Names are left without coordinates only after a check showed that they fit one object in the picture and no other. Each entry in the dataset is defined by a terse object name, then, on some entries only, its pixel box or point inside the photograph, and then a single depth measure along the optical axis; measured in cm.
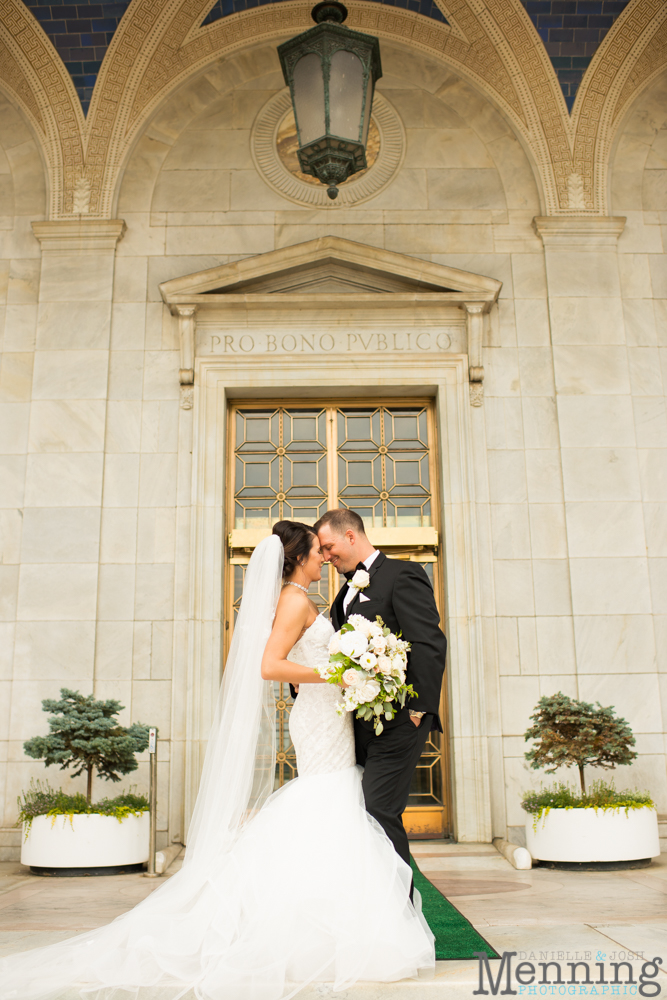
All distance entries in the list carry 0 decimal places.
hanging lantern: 644
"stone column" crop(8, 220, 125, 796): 884
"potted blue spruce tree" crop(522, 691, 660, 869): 723
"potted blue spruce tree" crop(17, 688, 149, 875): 730
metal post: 726
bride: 367
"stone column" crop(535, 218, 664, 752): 894
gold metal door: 958
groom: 425
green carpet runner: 426
